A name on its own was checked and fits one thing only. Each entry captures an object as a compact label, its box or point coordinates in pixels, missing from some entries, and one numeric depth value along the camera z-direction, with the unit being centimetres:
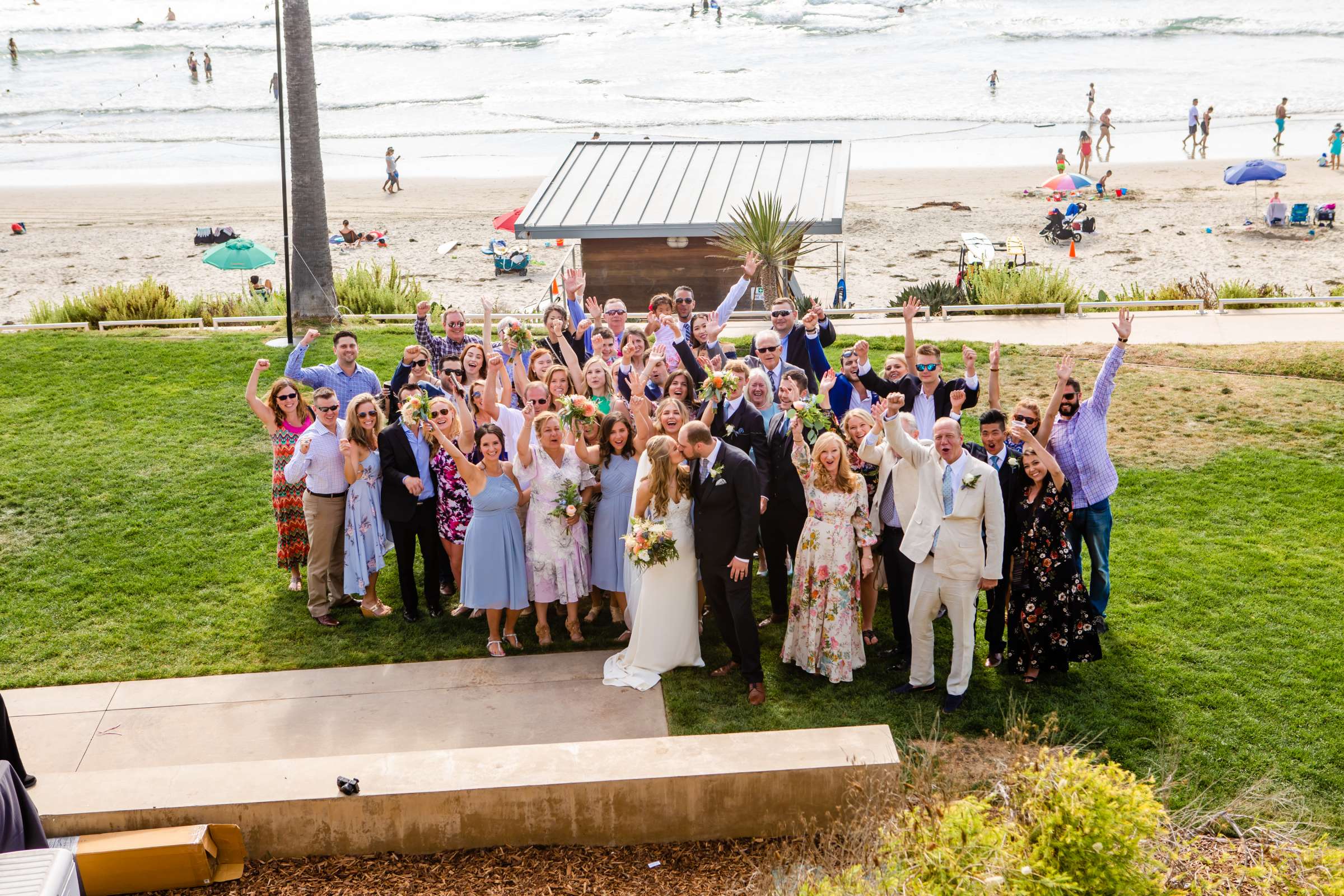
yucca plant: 1656
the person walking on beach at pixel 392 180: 3369
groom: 736
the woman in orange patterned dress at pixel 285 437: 875
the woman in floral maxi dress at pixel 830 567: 748
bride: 752
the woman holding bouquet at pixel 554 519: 816
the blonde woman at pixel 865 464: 791
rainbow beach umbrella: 2608
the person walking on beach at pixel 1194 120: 3456
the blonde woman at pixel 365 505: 845
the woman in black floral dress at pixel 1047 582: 737
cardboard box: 556
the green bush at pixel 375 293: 1853
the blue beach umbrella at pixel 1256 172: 2497
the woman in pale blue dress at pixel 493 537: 802
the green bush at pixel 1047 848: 451
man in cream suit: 709
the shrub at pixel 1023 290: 1744
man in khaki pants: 845
